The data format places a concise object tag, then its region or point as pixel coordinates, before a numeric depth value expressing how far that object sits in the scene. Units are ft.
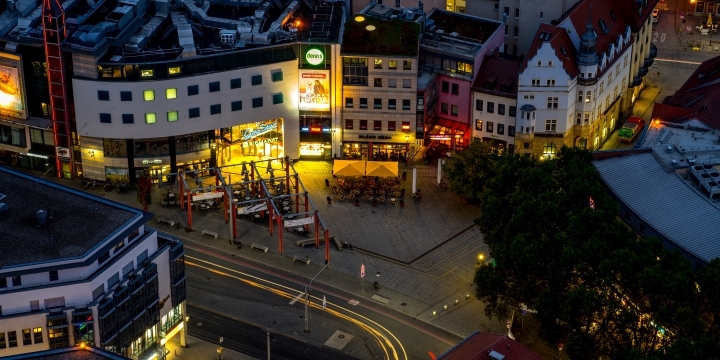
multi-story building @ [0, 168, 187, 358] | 617.62
